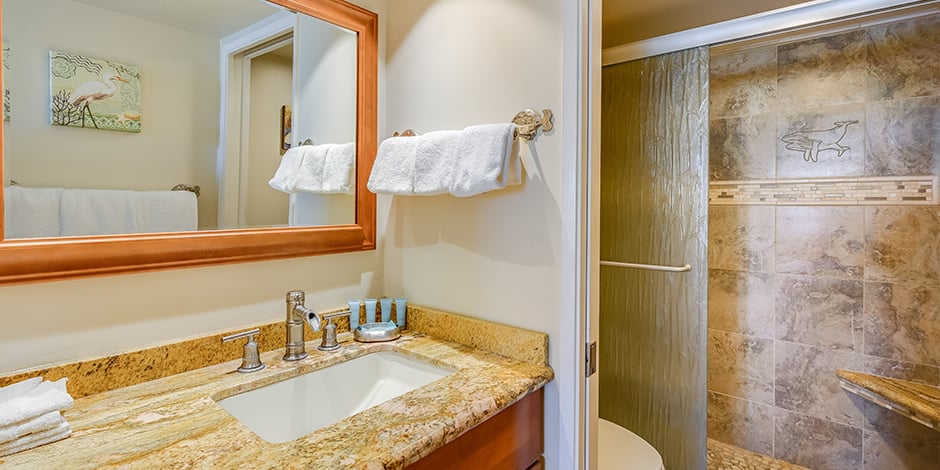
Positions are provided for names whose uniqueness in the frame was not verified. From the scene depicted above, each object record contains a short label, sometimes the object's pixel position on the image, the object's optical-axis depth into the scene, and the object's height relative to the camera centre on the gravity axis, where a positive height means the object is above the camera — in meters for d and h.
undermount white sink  0.98 -0.41
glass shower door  1.72 -0.05
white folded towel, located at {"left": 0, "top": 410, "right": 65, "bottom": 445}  0.67 -0.32
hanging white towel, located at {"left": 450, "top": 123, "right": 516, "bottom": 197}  1.07 +0.18
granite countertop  0.67 -0.35
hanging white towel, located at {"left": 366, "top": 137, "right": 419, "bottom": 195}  1.23 +0.18
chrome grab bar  1.74 -0.15
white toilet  1.45 -0.78
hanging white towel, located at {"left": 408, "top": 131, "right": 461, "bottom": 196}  1.16 +0.19
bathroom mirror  0.86 +0.24
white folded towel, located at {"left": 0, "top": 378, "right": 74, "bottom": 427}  0.68 -0.29
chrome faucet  1.11 -0.25
